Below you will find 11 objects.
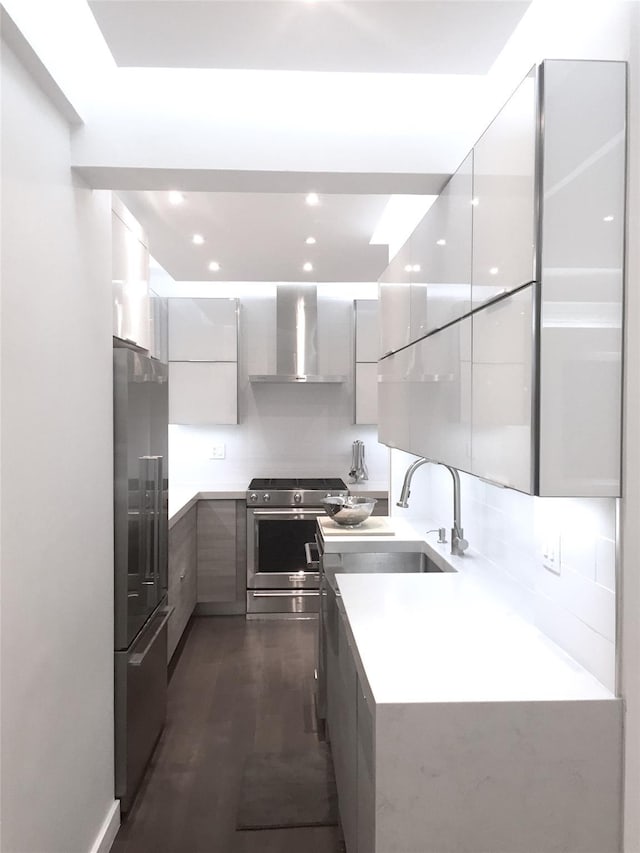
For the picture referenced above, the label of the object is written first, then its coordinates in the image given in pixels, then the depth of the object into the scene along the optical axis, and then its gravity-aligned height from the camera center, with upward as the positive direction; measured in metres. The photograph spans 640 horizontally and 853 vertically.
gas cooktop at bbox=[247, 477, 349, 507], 4.54 -0.58
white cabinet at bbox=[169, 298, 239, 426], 4.77 +0.44
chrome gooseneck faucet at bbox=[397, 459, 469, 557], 2.62 -0.46
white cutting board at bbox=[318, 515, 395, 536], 2.89 -0.55
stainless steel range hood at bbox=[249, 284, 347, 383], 4.98 +0.71
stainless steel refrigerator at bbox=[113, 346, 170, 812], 2.28 -0.58
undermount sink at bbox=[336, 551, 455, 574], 2.81 -0.68
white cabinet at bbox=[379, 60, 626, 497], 1.25 +0.29
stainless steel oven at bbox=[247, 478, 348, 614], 4.57 -0.99
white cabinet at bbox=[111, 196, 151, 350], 2.35 +0.58
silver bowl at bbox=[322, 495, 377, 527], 2.99 -0.47
